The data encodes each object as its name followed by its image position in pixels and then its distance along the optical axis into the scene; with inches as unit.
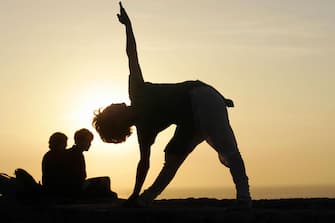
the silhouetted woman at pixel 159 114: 349.1
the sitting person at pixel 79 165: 451.5
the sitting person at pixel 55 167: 446.9
